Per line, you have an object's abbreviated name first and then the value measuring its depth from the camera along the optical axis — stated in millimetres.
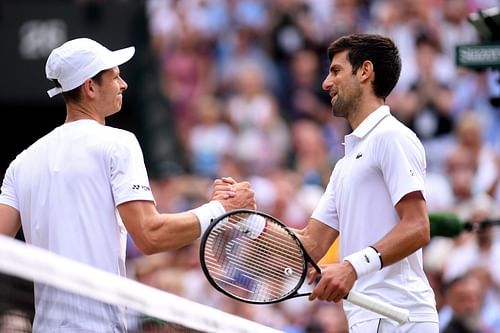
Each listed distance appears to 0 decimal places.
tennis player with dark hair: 11031
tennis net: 8984
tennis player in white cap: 10680
